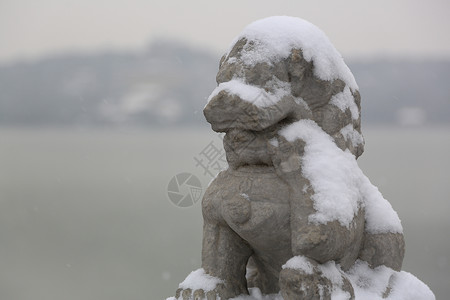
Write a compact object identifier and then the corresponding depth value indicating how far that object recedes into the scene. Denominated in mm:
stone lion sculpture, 1963
